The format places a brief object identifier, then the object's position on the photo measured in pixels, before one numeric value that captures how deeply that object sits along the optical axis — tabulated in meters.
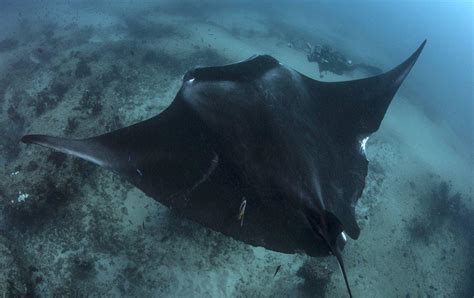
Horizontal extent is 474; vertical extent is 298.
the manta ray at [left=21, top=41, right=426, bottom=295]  3.89
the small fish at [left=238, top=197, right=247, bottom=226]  4.00
